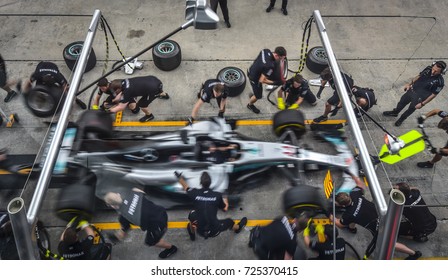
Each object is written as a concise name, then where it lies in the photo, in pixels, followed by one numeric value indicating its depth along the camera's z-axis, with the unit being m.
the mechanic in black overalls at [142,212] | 4.86
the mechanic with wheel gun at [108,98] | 6.35
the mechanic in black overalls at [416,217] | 5.17
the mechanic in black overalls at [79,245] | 4.51
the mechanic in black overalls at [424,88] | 6.63
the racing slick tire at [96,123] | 5.48
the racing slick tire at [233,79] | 7.59
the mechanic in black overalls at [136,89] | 6.48
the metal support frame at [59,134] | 2.54
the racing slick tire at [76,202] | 4.30
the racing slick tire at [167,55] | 7.94
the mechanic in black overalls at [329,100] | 6.85
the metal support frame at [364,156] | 2.79
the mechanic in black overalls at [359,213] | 5.11
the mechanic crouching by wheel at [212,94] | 6.34
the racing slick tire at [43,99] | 6.57
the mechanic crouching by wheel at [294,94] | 6.86
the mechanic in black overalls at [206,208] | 4.94
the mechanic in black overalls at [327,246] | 4.69
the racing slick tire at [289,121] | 5.73
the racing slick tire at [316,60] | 8.08
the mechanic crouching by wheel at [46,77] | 6.56
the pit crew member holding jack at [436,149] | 6.10
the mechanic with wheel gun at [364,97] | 6.59
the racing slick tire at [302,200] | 4.58
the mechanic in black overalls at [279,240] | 4.61
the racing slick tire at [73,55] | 7.80
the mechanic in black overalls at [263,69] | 6.71
